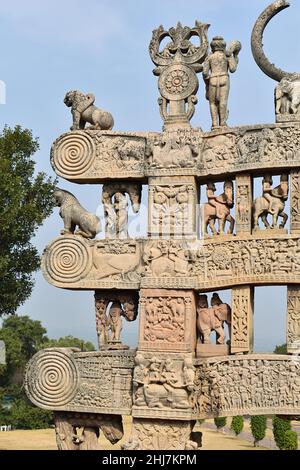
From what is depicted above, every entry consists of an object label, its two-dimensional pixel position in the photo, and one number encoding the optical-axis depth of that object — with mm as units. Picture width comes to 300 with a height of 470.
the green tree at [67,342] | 34281
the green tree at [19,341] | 31328
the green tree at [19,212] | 15461
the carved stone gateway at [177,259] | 9875
